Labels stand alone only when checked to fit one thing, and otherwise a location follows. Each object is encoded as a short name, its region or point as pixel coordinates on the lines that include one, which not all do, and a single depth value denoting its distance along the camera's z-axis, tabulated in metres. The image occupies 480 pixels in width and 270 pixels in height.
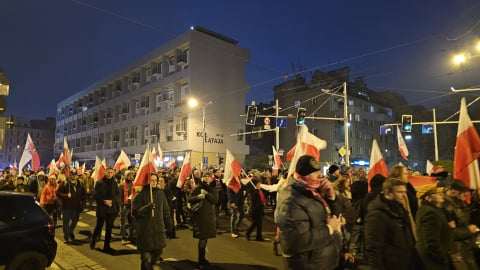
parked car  5.80
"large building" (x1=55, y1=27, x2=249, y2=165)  39.56
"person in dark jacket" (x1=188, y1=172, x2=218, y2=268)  7.41
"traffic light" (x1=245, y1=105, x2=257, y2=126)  22.94
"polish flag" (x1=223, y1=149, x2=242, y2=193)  11.39
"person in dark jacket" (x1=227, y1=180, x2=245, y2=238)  11.08
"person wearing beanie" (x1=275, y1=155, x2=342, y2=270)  3.43
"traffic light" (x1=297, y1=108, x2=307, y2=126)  21.95
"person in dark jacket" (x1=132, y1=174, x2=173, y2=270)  6.43
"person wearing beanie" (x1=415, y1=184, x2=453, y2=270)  4.09
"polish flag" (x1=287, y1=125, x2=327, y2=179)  6.26
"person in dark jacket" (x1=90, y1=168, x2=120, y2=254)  8.94
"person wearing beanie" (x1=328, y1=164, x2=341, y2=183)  8.81
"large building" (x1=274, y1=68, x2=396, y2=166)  50.56
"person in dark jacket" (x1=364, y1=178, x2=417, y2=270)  3.93
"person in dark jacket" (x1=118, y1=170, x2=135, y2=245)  10.23
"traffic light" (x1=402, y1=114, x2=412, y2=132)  23.56
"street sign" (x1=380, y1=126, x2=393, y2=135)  26.66
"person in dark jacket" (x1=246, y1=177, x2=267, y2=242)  10.53
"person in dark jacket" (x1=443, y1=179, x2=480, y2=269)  4.45
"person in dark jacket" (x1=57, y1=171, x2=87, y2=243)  10.12
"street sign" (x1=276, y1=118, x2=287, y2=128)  25.83
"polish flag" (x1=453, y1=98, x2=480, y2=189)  5.87
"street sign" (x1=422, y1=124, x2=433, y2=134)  27.47
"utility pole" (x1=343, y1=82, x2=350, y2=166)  23.94
